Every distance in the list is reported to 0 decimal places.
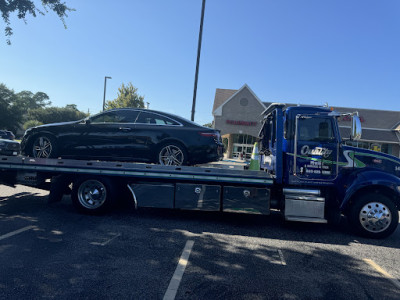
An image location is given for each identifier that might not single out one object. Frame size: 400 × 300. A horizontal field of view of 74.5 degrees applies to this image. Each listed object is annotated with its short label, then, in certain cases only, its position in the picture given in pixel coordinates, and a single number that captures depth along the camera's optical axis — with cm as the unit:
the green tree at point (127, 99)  2956
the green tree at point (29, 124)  4208
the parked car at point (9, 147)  674
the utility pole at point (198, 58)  973
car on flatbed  598
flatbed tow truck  537
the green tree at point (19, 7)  1038
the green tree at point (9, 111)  4441
